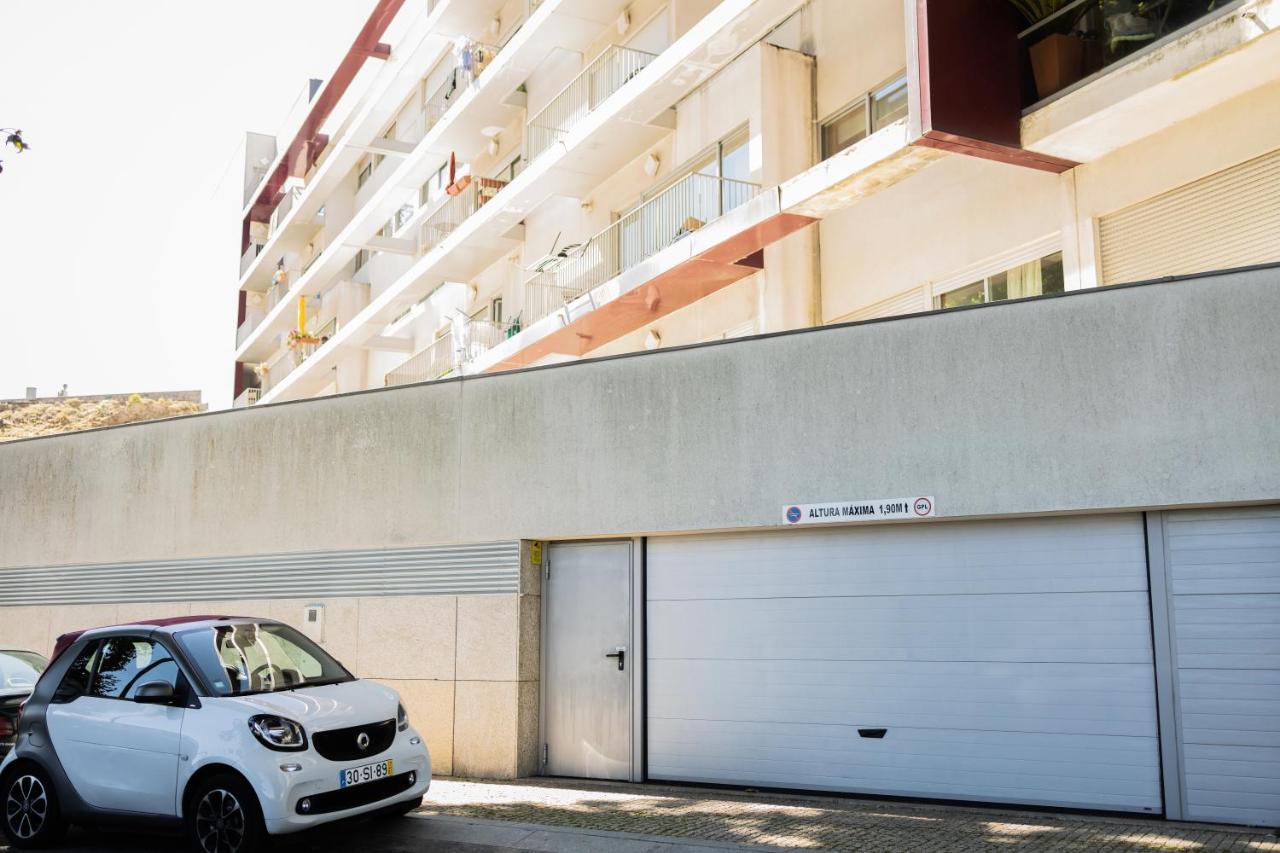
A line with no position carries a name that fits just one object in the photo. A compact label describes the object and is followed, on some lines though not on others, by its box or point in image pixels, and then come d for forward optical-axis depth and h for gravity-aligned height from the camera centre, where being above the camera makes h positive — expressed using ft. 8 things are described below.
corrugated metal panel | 40.14 +0.72
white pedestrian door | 37.73 -2.30
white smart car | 25.72 -3.44
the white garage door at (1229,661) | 28.27 -1.71
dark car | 34.09 -2.84
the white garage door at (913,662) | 30.48 -1.98
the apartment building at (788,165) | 36.17 +18.11
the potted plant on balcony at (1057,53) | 38.63 +18.45
